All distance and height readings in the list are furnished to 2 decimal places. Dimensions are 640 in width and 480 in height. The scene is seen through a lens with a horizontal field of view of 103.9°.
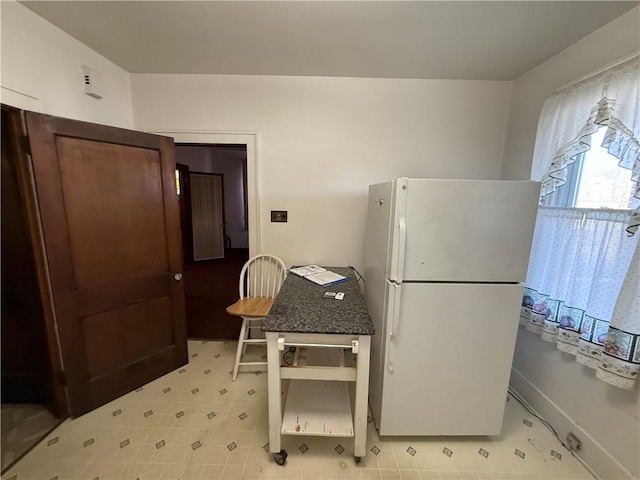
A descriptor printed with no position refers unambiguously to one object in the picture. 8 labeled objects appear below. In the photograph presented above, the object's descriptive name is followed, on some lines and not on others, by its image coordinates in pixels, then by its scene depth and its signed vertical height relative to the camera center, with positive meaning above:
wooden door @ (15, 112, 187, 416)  1.51 -0.34
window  1.30 +0.16
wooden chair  2.28 -0.73
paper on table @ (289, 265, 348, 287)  1.92 -0.56
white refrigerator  1.30 -0.50
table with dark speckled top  1.28 -0.86
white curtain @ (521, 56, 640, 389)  1.21 -0.21
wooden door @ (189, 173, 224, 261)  5.23 -0.24
